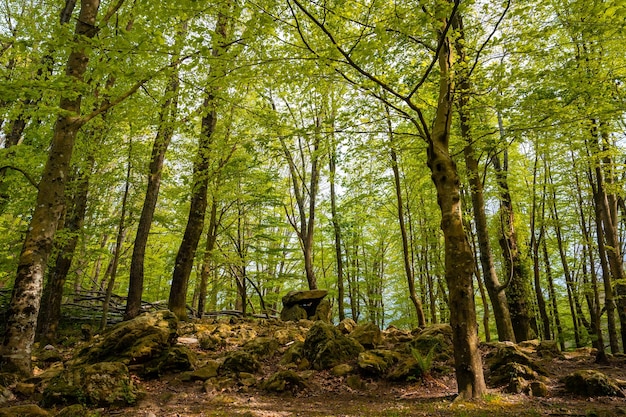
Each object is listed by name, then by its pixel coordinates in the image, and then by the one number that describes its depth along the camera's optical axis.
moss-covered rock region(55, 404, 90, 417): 3.70
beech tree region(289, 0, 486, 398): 4.34
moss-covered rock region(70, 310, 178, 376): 5.62
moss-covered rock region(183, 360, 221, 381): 5.39
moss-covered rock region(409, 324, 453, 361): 6.37
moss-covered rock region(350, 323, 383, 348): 7.02
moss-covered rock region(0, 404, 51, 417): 3.48
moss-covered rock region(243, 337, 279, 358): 6.70
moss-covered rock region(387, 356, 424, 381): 5.36
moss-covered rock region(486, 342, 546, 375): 5.59
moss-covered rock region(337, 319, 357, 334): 7.88
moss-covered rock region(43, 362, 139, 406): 4.13
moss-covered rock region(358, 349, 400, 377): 5.51
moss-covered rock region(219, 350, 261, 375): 5.68
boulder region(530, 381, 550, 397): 4.61
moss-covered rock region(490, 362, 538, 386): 5.03
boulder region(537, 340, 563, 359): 6.98
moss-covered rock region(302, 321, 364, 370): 5.96
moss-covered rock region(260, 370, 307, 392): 5.02
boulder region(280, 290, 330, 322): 11.32
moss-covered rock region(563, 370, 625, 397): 4.44
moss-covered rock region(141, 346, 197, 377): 5.54
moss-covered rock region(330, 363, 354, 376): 5.59
